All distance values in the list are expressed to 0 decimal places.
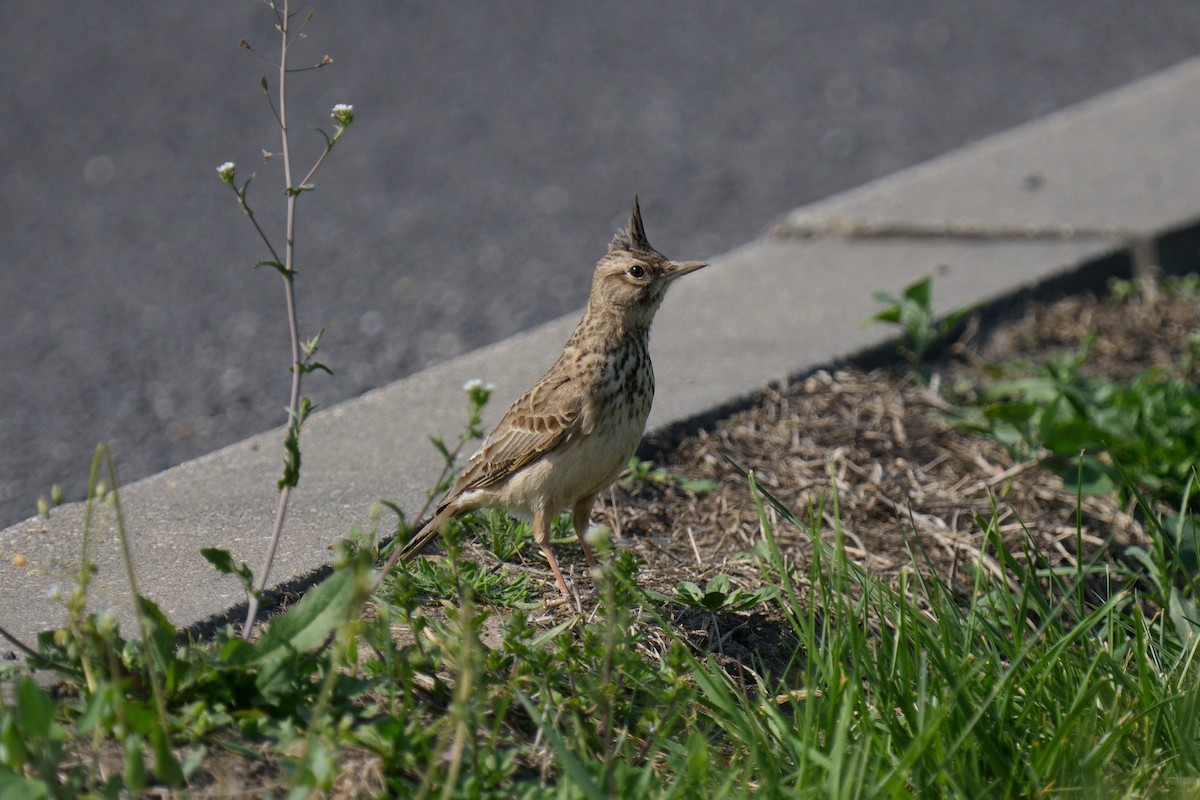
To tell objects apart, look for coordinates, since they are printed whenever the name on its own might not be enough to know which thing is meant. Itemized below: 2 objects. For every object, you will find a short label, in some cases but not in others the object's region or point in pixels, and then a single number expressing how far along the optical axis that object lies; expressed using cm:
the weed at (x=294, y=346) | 615
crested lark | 823
